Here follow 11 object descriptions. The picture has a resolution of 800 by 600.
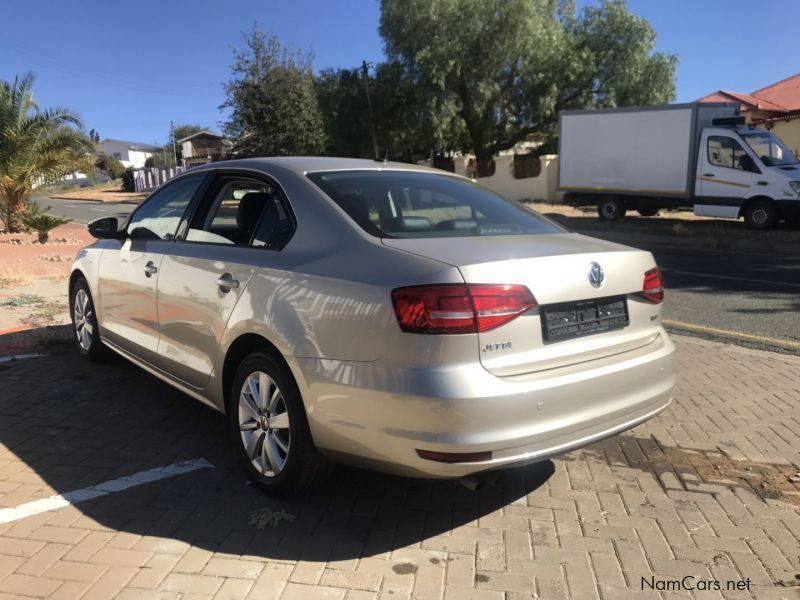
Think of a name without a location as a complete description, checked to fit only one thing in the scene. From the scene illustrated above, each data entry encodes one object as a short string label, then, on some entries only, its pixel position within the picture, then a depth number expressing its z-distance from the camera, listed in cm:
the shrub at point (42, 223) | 1462
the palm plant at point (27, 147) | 1669
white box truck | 1594
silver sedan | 262
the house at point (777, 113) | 2859
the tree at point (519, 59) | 2841
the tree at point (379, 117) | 3089
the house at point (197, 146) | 6713
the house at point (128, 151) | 10012
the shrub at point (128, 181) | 5572
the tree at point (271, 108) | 3000
